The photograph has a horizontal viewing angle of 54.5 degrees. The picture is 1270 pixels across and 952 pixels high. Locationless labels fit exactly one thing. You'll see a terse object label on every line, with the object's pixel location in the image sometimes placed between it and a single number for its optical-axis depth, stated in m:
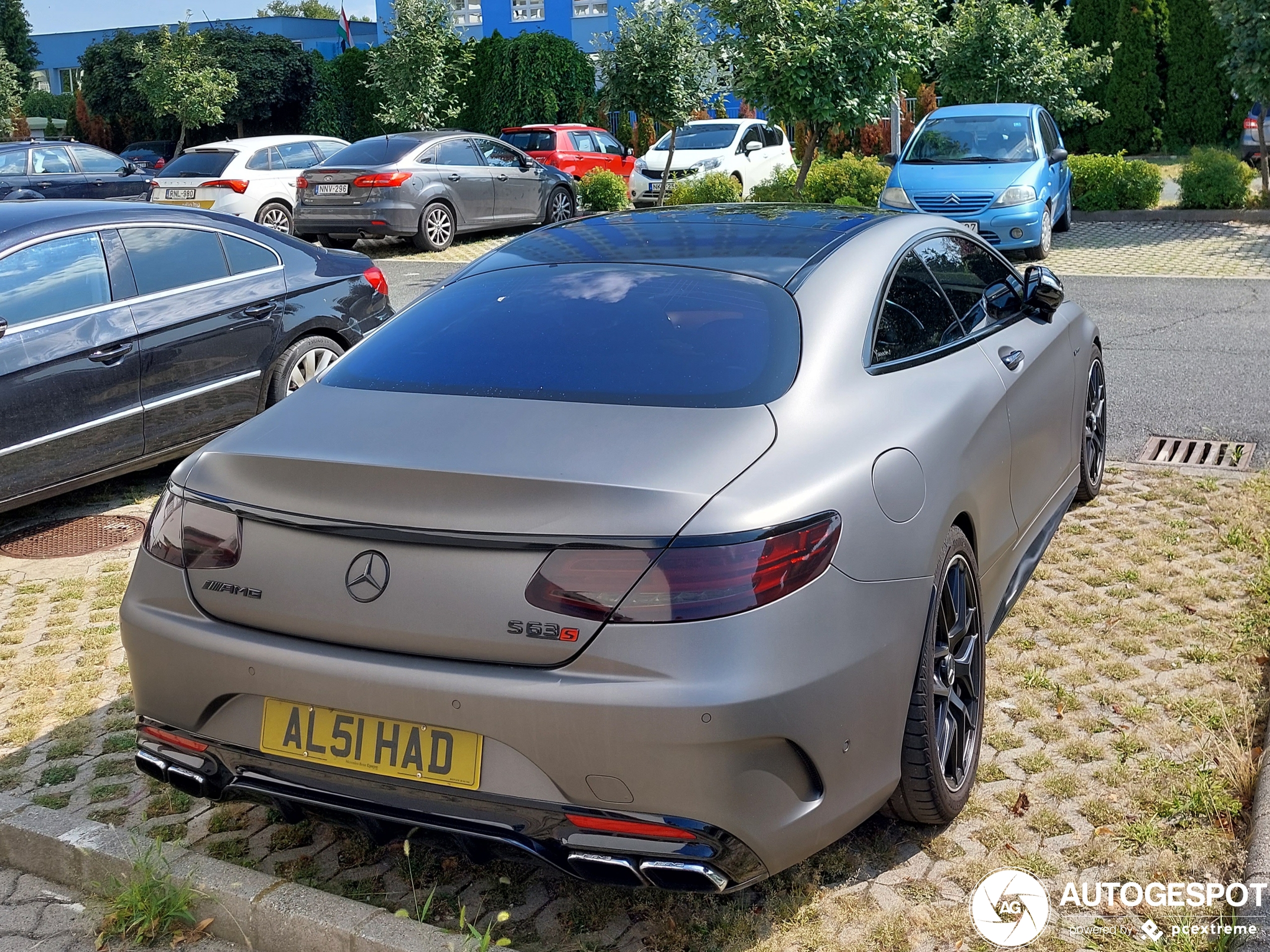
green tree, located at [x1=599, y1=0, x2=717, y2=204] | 20.36
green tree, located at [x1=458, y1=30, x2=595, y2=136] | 34.44
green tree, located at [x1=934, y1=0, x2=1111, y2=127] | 20.11
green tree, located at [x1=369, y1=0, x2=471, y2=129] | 25.36
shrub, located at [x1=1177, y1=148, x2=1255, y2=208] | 17.39
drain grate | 6.36
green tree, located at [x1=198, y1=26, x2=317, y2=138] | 39.31
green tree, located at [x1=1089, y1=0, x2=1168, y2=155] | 29.56
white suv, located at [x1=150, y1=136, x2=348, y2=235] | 16.59
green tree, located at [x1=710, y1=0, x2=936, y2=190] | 14.52
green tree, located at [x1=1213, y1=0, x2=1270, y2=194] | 16.09
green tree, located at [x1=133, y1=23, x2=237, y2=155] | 35.69
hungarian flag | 36.44
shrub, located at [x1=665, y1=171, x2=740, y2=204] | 17.69
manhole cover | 5.76
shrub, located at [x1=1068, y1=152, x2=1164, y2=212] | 18.06
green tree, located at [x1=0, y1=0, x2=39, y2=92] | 59.72
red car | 23.34
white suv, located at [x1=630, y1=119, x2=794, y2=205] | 20.75
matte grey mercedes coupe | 2.44
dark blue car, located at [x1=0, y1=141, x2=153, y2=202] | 17.58
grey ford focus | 15.77
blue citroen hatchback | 13.77
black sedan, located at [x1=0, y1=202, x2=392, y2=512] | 5.55
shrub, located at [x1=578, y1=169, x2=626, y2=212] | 18.86
